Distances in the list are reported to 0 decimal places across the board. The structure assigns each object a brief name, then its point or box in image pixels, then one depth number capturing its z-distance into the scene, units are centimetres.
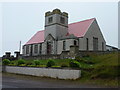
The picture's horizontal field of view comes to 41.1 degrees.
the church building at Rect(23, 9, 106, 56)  3593
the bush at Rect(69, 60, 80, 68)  1741
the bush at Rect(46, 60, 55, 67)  2044
